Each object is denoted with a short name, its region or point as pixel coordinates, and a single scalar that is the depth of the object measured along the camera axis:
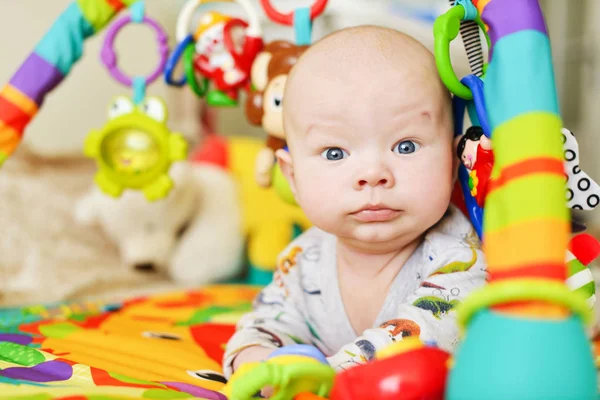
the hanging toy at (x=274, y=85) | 0.92
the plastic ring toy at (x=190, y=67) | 1.06
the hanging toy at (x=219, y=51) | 1.02
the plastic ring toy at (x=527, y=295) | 0.40
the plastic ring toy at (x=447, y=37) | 0.62
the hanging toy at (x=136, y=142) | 1.06
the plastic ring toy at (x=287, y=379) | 0.53
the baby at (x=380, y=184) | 0.64
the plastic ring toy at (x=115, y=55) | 1.08
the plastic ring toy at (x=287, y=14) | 0.95
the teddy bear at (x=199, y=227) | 1.45
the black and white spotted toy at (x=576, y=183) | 0.65
